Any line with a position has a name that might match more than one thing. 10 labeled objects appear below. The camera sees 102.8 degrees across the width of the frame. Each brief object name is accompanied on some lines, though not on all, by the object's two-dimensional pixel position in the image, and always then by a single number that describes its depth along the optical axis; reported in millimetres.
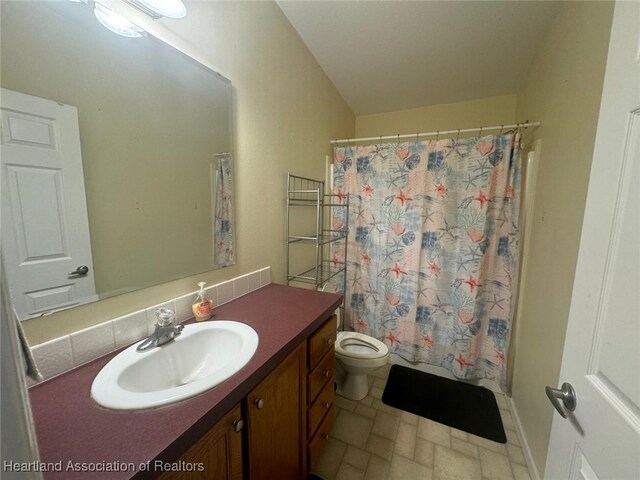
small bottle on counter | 1028
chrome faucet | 830
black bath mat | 1601
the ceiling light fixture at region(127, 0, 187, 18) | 787
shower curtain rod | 1611
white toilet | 1665
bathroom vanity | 498
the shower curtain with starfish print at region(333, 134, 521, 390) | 1801
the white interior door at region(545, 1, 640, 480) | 435
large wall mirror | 637
